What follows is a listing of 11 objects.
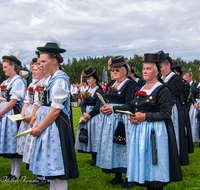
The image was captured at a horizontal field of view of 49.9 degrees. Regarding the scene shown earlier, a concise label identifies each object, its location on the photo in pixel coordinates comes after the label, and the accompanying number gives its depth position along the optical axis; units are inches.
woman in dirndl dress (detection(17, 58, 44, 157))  167.8
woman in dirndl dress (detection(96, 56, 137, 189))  157.2
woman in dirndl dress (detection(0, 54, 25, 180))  174.2
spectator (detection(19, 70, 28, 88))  234.1
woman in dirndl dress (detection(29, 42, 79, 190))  113.4
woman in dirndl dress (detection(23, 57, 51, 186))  125.1
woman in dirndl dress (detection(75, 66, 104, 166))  209.0
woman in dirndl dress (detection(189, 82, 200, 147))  279.7
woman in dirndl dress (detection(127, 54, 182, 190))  113.5
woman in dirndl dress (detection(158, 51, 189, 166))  170.4
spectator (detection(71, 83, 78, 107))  806.2
